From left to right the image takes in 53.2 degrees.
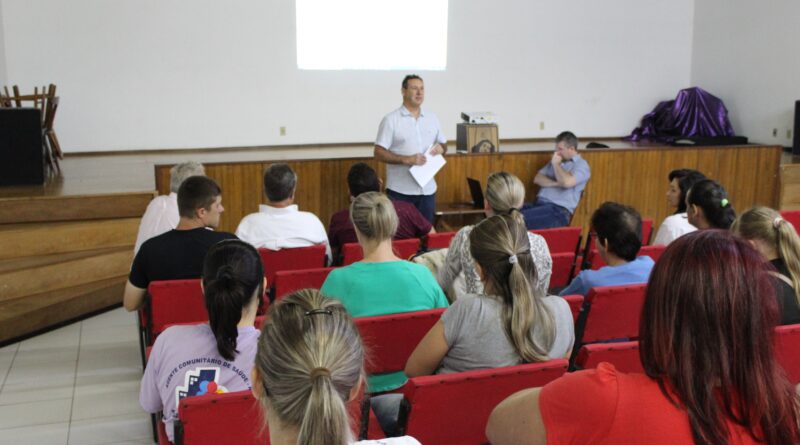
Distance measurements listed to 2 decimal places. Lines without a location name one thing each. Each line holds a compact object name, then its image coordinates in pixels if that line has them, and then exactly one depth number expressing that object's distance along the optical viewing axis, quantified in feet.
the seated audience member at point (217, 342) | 7.36
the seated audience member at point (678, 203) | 14.02
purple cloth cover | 33.55
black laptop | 21.26
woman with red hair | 4.19
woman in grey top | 7.62
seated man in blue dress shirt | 20.70
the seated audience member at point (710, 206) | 12.37
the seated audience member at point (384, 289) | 9.30
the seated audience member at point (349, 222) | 14.67
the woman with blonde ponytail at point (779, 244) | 9.02
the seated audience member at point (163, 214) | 14.14
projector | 22.29
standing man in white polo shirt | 19.10
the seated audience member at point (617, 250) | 10.41
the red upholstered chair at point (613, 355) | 7.61
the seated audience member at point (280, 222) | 13.09
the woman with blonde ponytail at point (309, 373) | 4.00
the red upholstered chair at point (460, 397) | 6.82
